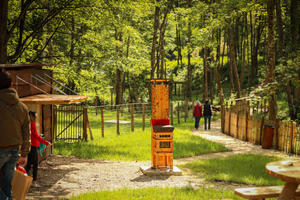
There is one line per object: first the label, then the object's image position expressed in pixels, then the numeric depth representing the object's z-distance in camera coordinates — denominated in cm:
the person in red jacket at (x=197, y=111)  2212
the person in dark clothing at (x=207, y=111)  2183
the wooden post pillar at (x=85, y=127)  1716
